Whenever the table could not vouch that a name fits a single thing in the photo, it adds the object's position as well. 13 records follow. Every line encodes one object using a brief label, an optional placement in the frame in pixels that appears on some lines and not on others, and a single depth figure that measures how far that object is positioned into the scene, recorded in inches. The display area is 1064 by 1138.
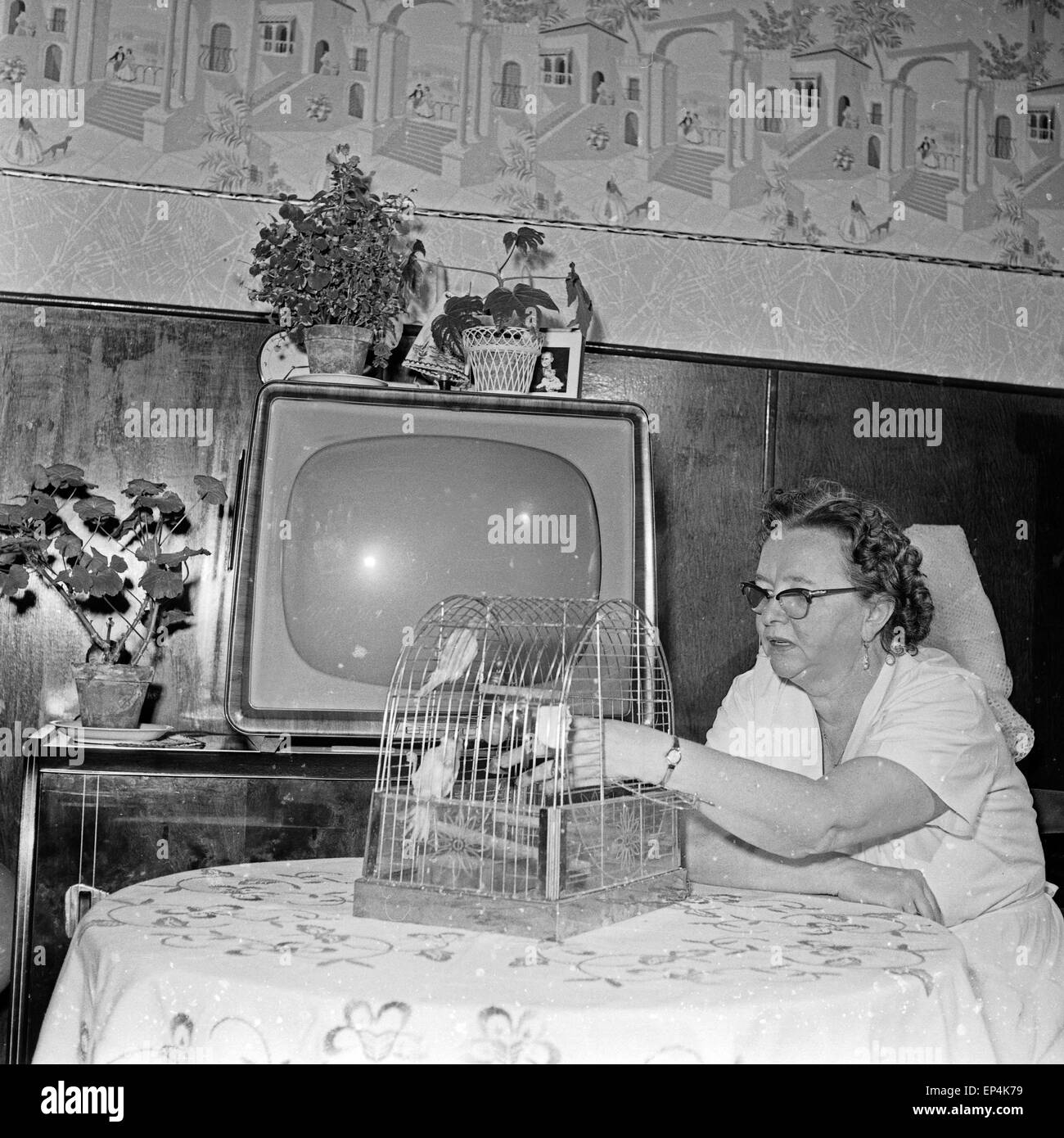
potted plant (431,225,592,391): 103.0
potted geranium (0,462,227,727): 98.3
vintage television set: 94.0
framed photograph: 106.3
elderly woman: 68.8
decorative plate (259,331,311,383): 111.3
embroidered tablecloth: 49.1
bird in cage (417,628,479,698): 70.4
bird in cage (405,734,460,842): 61.8
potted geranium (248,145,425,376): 103.2
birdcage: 58.8
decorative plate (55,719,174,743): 94.3
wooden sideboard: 83.6
